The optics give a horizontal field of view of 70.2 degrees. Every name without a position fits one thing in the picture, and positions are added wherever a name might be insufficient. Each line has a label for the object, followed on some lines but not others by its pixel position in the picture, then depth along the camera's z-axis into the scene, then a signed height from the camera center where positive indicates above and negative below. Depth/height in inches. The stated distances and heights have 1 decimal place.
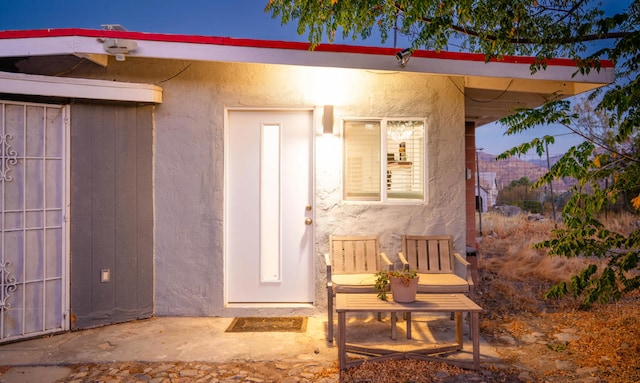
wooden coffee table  148.6 -36.2
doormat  188.4 -52.9
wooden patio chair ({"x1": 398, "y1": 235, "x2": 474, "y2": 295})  197.8 -25.2
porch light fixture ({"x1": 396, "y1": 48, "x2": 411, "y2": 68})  179.3 +57.1
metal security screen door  173.9 -7.2
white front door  211.0 -3.2
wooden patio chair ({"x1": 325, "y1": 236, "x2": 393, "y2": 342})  195.0 -25.5
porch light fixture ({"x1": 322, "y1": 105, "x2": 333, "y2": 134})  203.6 +36.2
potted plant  155.7 -29.7
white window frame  209.6 +17.8
